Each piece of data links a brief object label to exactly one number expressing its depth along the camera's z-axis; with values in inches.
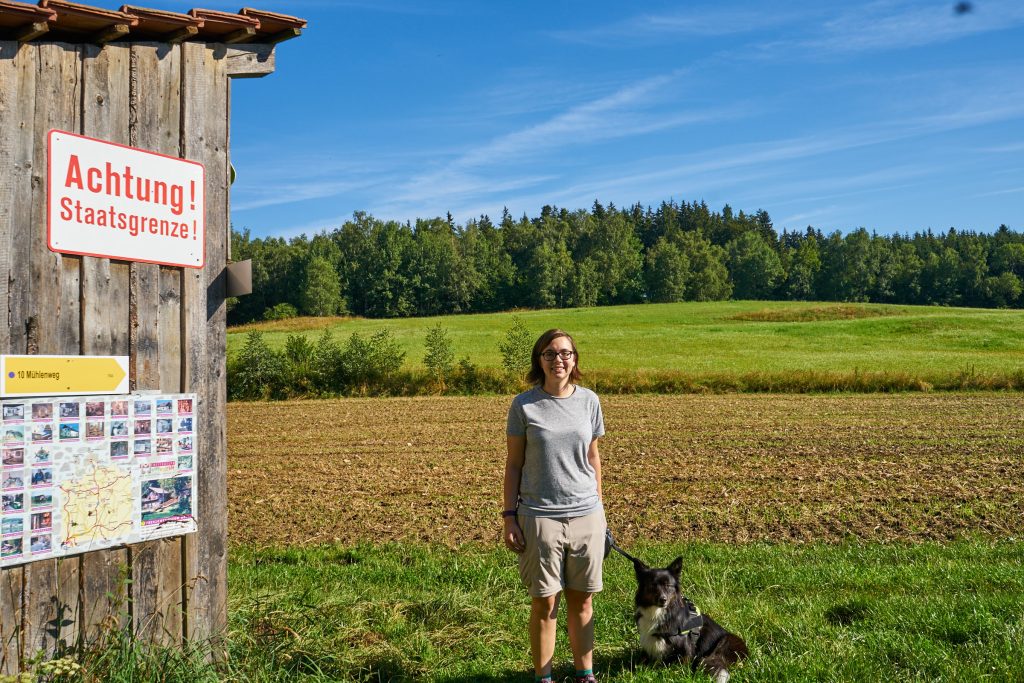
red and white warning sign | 162.7
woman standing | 170.1
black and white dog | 172.7
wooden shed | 156.6
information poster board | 156.3
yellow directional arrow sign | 154.2
